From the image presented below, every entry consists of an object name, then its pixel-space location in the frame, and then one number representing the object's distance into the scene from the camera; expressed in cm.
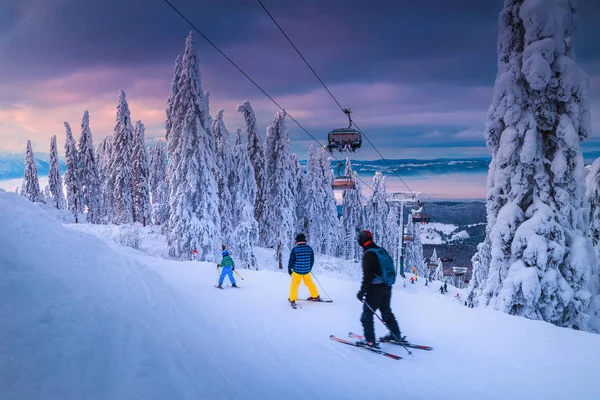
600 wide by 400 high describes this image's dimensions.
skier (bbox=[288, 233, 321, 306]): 888
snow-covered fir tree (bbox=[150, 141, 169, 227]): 5352
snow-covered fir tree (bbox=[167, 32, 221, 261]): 2295
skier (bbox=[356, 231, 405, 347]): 606
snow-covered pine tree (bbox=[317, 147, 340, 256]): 4278
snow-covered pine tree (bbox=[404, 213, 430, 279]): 6875
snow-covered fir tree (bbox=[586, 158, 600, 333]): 1299
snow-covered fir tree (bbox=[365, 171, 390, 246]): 5388
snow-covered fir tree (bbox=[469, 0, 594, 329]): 920
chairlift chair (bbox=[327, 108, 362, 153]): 1919
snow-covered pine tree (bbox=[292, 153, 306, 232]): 3828
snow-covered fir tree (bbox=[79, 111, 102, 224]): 4488
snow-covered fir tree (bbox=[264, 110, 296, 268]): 2970
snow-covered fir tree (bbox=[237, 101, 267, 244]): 3179
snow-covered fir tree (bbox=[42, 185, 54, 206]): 7965
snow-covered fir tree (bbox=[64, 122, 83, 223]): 4491
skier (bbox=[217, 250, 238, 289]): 1162
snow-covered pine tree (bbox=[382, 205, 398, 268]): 6124
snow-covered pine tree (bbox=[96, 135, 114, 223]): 4927
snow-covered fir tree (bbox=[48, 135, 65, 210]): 5412
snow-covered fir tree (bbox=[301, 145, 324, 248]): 3875
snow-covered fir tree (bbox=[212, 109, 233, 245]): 2884
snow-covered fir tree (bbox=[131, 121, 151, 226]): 3947
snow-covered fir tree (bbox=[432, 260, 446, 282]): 8488
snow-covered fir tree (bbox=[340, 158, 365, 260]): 5081
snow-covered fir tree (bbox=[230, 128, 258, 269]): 2709
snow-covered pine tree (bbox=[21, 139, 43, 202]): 5488
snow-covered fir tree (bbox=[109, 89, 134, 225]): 3734
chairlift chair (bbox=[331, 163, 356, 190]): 2594
